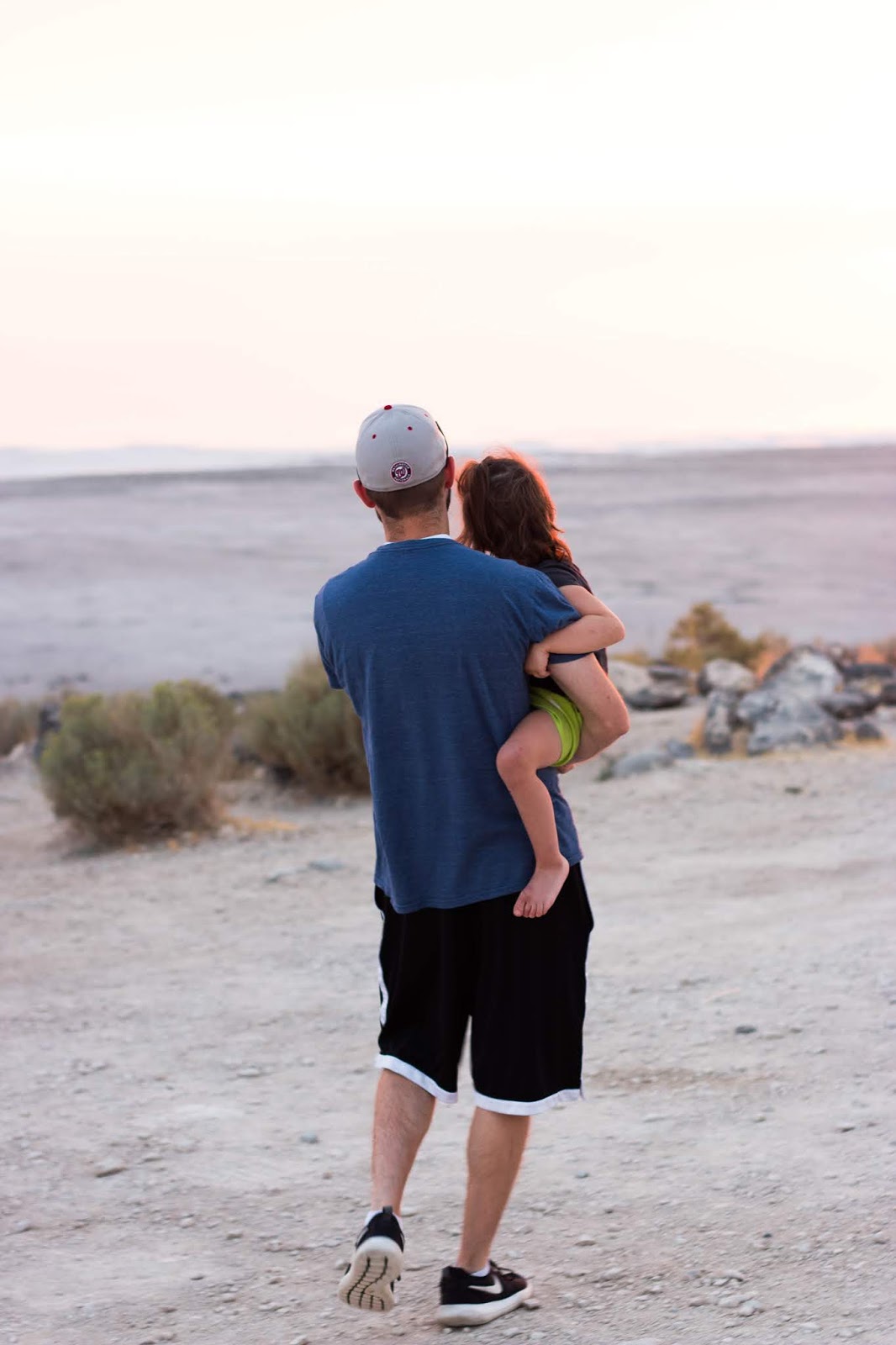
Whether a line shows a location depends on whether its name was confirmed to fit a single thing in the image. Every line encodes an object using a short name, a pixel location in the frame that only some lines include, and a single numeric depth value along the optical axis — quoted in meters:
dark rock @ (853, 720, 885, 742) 10.74
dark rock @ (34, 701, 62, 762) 13.11
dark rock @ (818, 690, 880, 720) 11.51
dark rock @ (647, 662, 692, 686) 14.21
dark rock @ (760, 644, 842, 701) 11.89
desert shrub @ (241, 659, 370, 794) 10.74
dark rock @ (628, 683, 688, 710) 13.08
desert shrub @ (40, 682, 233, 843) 9.45
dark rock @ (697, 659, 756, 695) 12.90
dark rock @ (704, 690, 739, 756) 10.86
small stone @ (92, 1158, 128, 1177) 4.33
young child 2.82
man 2.84
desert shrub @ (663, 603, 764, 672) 16.06
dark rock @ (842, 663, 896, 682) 13.09
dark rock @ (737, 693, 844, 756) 10.68
